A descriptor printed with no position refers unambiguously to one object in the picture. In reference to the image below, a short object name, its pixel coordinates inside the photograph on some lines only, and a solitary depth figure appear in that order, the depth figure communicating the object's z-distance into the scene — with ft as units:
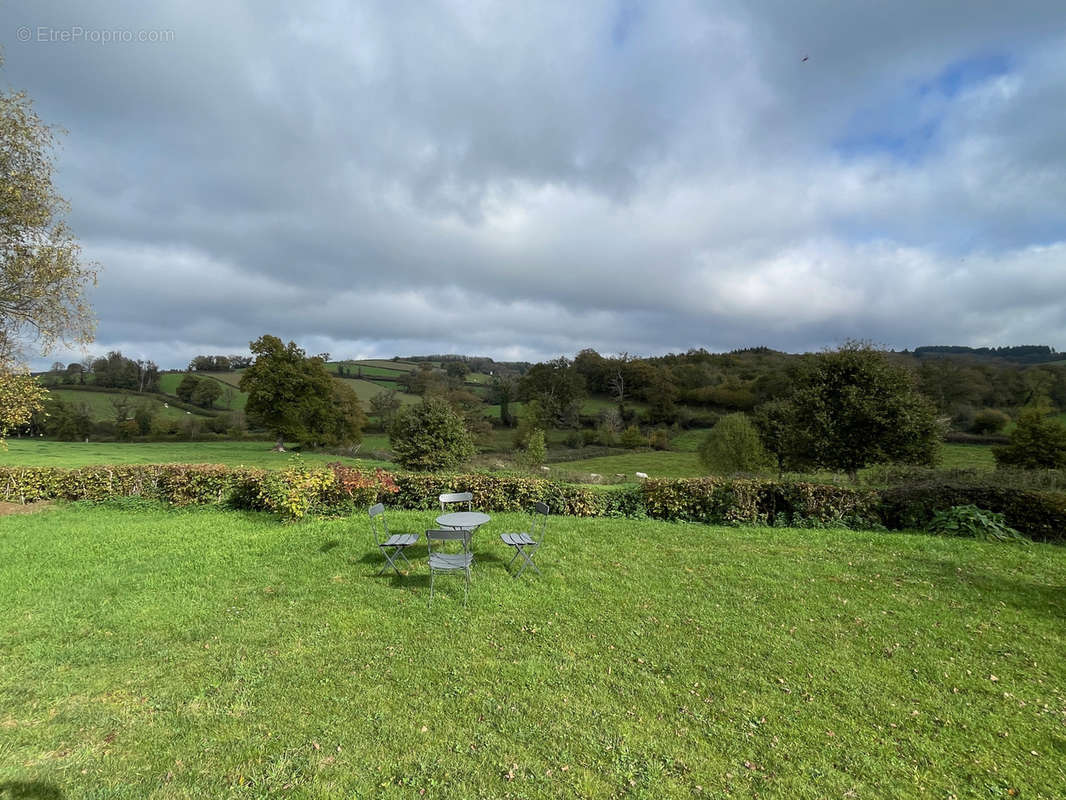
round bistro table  24.06
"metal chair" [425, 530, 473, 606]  19.89
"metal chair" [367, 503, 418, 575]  23.56
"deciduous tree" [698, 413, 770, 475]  79.41
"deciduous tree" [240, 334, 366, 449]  112.68
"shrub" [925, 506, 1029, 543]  30.53
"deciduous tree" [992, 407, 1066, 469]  71.67
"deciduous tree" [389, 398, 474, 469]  69.77
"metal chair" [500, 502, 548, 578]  23.69
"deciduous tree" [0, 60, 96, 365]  34.30
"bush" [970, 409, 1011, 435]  130.00
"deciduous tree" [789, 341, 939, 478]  50.37
